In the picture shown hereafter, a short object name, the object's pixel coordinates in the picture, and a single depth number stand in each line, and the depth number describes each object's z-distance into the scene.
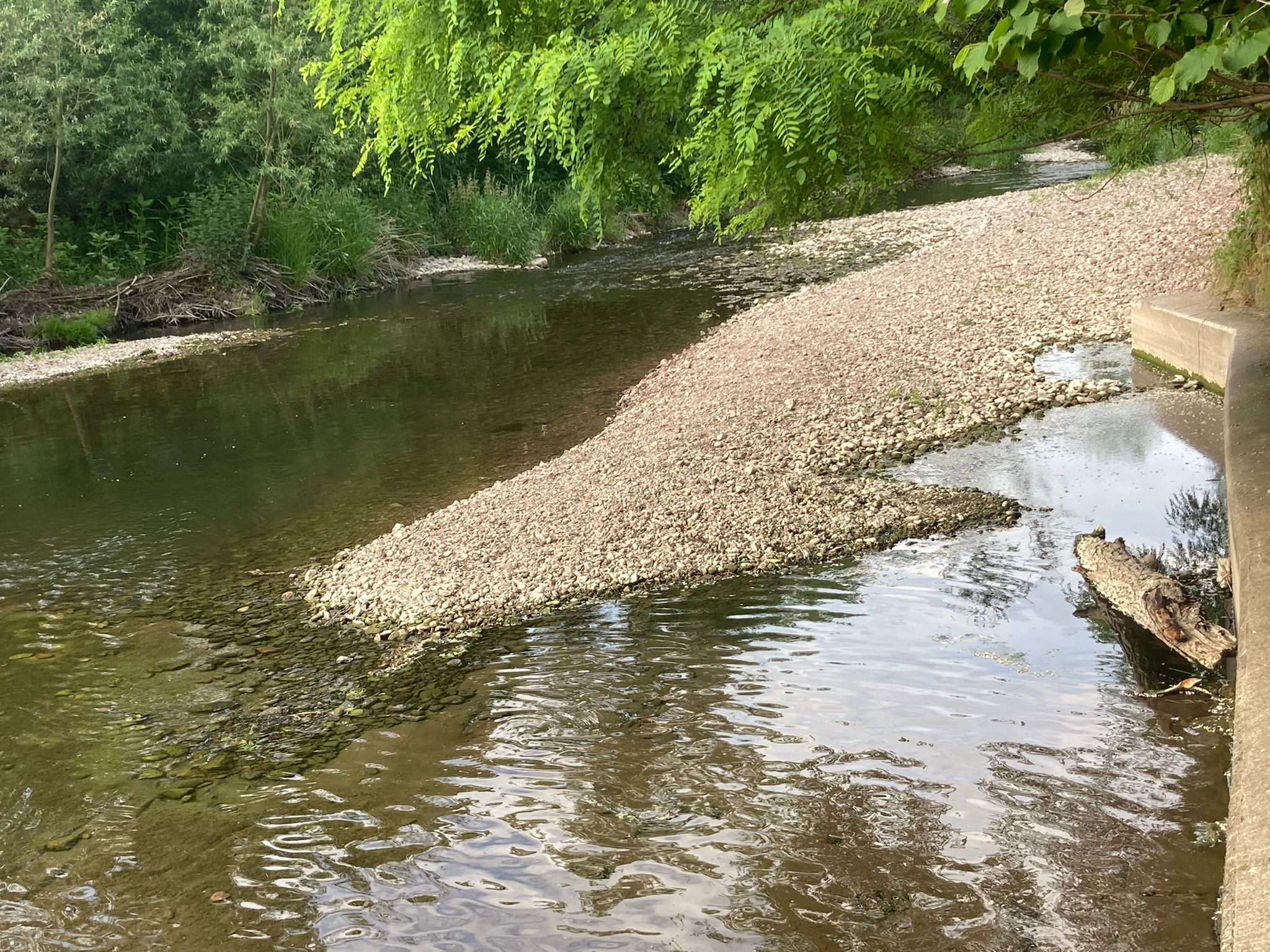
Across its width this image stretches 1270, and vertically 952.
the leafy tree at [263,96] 26.36
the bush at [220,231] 27.39
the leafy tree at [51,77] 23.66
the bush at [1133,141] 7.80
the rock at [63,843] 5.49
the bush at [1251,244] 10.72
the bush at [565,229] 30.94
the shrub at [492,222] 30.81
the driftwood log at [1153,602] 5.81
